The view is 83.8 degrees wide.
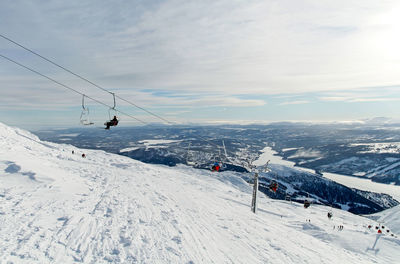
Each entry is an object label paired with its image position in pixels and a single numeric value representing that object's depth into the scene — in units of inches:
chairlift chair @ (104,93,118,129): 1006.6
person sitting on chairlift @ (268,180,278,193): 1327.5
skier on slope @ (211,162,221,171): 1276.0
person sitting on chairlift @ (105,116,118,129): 1017.5
